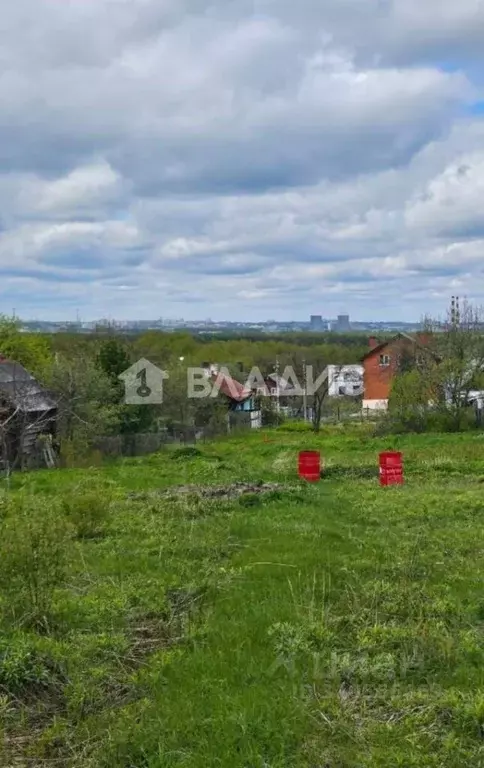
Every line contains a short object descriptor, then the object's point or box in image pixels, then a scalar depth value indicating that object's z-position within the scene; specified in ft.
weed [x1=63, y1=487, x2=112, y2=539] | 30.50
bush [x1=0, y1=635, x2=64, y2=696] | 14.66
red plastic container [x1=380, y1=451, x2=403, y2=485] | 45.11
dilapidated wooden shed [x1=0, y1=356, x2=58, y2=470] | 69.15
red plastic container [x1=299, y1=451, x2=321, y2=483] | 48.52
